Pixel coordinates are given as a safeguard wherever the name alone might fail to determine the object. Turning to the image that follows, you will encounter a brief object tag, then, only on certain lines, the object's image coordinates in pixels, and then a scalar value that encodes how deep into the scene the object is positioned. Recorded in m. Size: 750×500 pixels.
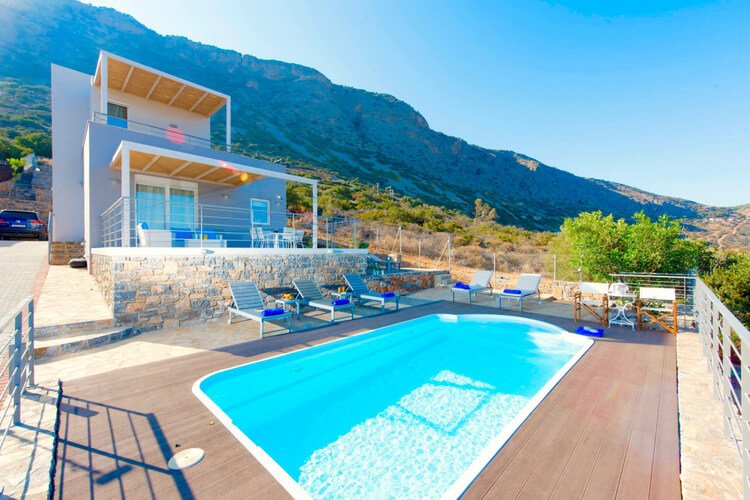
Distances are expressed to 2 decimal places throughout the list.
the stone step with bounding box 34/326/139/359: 4.53
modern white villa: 9.00
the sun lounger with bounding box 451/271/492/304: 9.24
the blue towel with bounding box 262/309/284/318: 5.81
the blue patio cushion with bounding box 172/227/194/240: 8.57
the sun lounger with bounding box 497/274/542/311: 8.43
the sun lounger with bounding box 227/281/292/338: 5.81
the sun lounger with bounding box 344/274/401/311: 7.90
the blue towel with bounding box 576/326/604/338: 6.01
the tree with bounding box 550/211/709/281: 9.01
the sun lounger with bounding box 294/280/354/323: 6.88
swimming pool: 2.83
